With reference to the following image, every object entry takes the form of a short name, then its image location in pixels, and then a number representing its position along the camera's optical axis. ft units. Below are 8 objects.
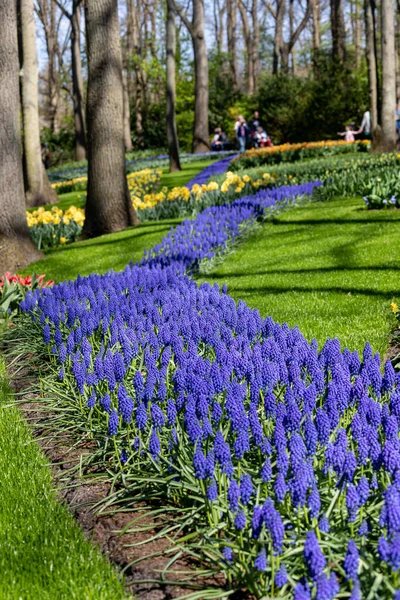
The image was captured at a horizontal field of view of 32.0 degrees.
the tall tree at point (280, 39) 117.19
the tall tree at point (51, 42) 133.69
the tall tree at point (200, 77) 88.33
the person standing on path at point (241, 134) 91.97
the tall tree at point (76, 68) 102.01
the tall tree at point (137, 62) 127.85
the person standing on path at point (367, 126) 80.33
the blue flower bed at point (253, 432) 7.15
